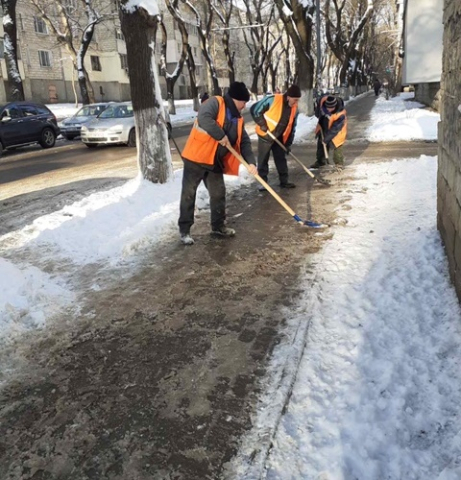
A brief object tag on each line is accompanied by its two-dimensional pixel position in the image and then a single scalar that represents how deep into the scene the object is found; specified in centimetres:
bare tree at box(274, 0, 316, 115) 2064
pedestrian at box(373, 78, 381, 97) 5025
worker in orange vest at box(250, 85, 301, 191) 771
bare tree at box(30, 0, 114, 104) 2536
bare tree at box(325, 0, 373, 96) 3198
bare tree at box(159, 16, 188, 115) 2800
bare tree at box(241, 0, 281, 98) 3600
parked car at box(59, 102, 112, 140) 1936
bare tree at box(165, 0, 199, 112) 2686
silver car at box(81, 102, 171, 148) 1531
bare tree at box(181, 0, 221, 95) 2916
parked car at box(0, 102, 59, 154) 1570
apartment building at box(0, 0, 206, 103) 4097
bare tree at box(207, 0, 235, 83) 3190
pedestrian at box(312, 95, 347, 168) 906
